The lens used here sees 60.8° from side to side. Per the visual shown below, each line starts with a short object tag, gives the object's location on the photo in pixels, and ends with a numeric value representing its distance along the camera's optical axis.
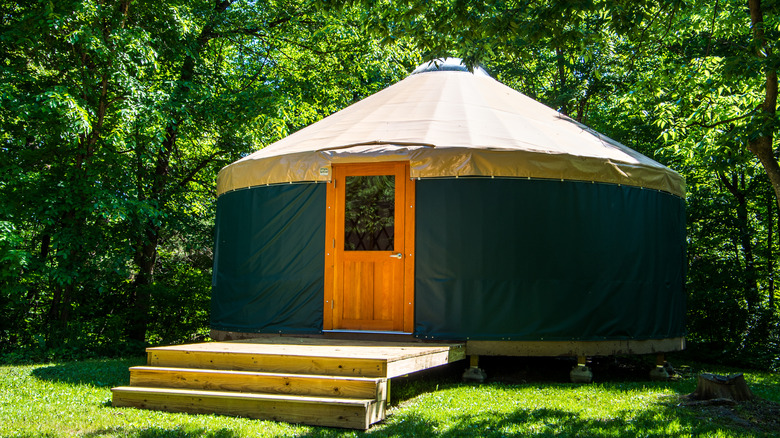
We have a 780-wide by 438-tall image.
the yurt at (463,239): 5.43
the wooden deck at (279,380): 3.73
